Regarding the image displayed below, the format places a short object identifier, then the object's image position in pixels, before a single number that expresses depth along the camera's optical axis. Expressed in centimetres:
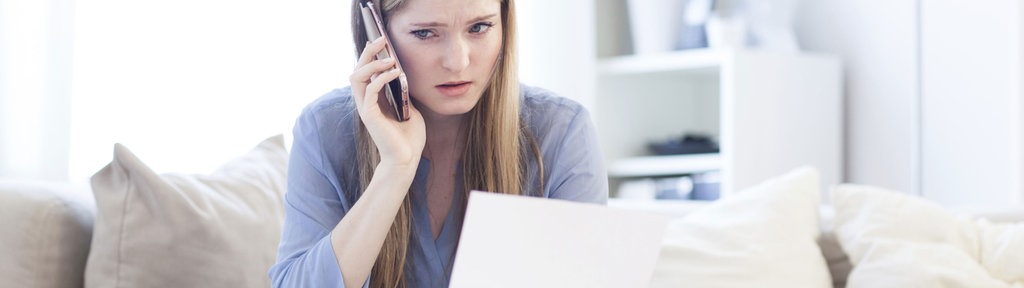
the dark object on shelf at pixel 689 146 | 379
